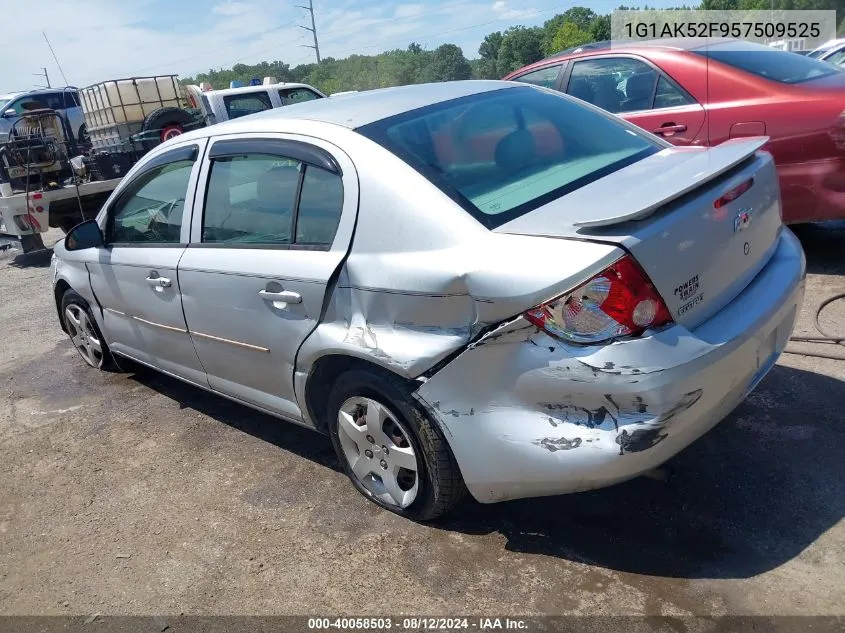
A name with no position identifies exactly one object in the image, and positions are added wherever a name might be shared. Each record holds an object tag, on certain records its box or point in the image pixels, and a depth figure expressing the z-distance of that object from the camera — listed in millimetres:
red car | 4699
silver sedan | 2234
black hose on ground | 3864
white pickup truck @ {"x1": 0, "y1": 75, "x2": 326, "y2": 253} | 9305
